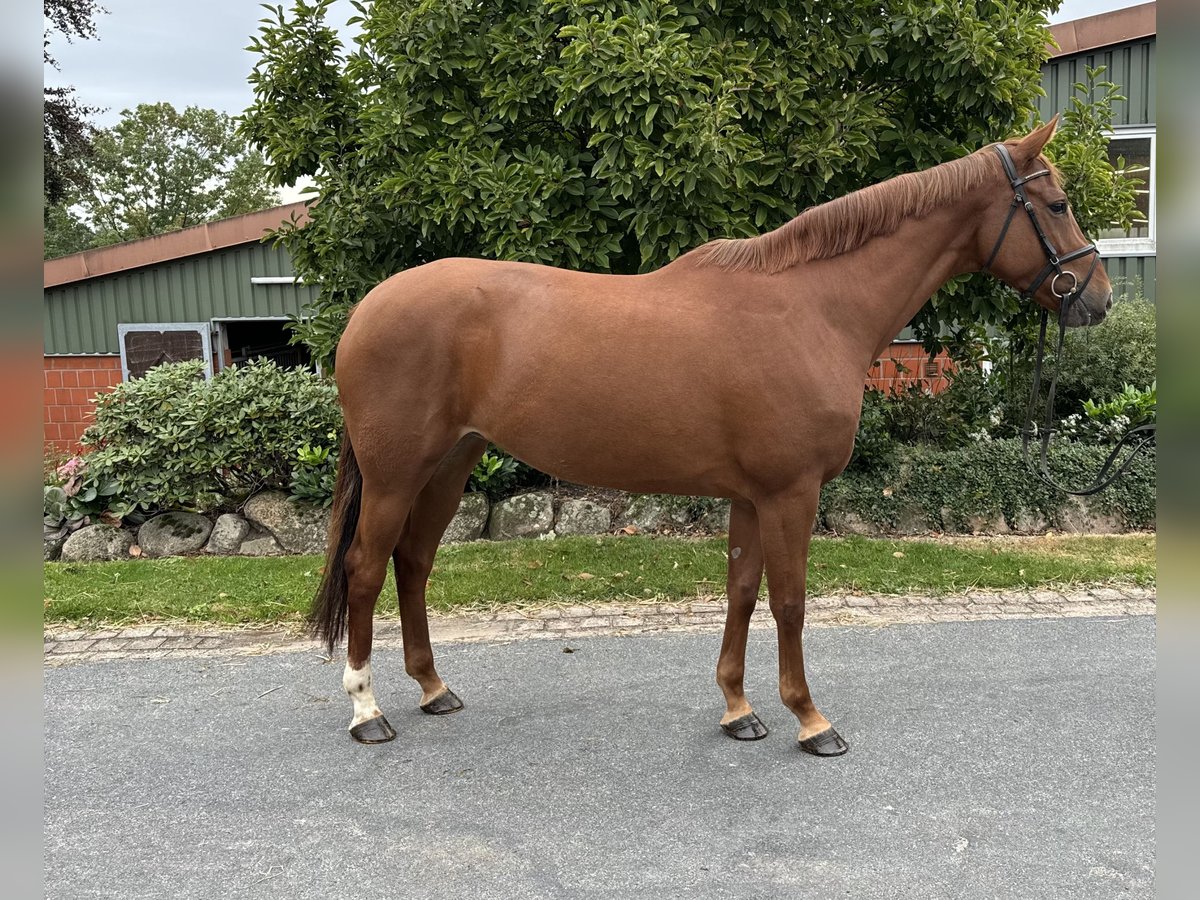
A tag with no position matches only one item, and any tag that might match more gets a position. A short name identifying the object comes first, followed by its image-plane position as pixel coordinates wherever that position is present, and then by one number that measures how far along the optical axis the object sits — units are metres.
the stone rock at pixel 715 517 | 6.43
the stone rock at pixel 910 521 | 6.45
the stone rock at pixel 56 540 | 6.23
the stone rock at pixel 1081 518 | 6.41
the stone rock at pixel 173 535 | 6.25
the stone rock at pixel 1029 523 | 6.36
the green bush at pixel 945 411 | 7.60
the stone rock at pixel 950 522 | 6.43
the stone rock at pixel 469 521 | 6.45
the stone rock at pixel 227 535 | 6.28
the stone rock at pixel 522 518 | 6.47
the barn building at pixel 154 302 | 11.16
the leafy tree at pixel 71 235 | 33.71
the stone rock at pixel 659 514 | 6.48
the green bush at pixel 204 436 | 6.35
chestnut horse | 3.00
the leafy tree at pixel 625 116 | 5.19
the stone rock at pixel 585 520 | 6.48
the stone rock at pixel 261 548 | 6.25
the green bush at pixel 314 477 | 6.31
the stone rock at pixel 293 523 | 6.32
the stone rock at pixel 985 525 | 6.38
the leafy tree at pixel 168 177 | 38.28
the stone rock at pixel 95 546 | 6.16
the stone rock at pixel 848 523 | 6.43
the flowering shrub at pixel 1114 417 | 7.39
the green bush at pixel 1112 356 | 8.33
